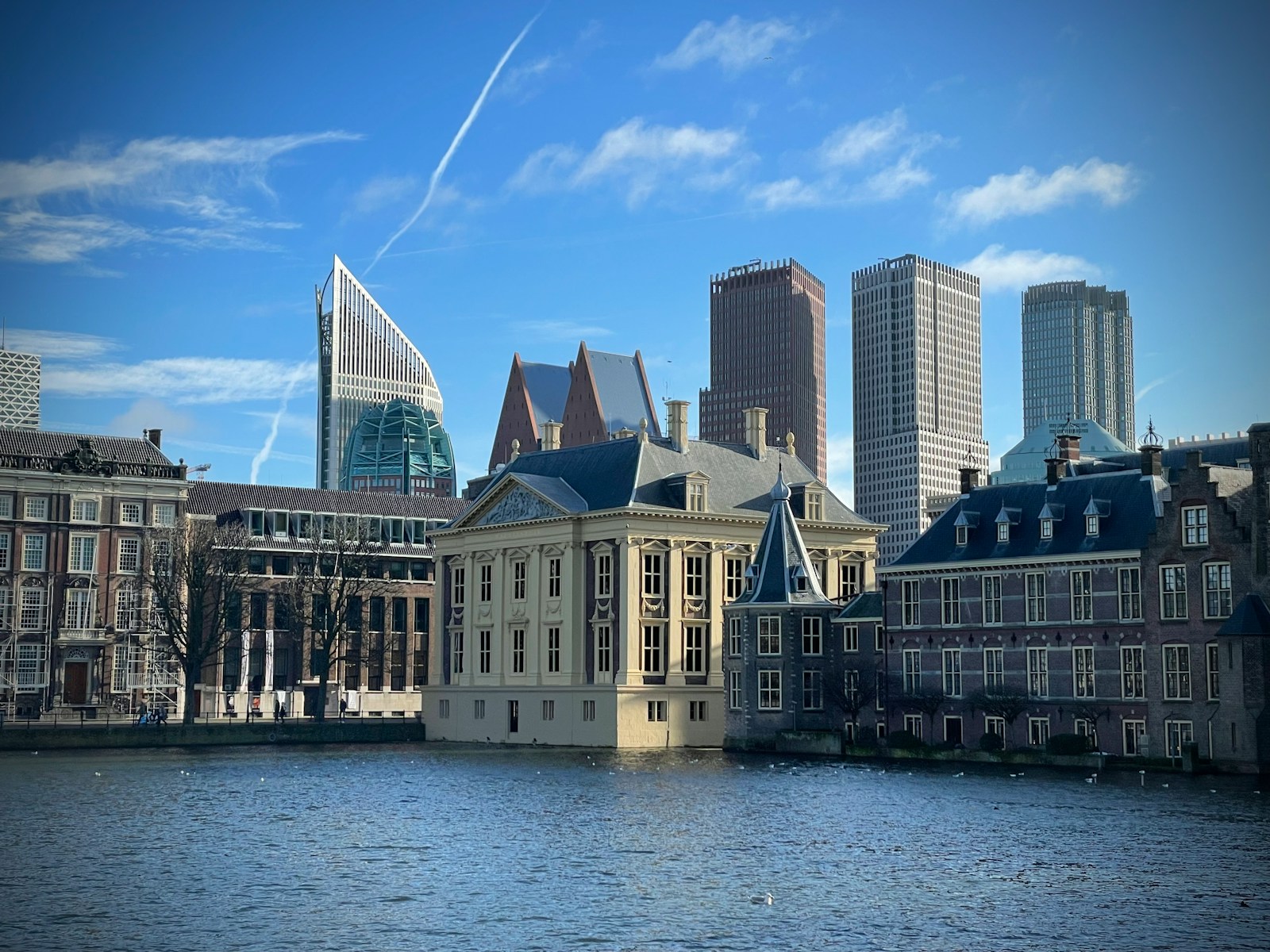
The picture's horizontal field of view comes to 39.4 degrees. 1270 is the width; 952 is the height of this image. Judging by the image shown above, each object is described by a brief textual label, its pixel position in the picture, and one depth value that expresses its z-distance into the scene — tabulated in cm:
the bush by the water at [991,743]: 8825
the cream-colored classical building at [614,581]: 11106
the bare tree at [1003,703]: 8856
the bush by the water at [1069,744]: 8375
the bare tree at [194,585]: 12056
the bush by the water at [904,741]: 9169
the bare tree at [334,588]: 12812
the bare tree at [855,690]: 9862
